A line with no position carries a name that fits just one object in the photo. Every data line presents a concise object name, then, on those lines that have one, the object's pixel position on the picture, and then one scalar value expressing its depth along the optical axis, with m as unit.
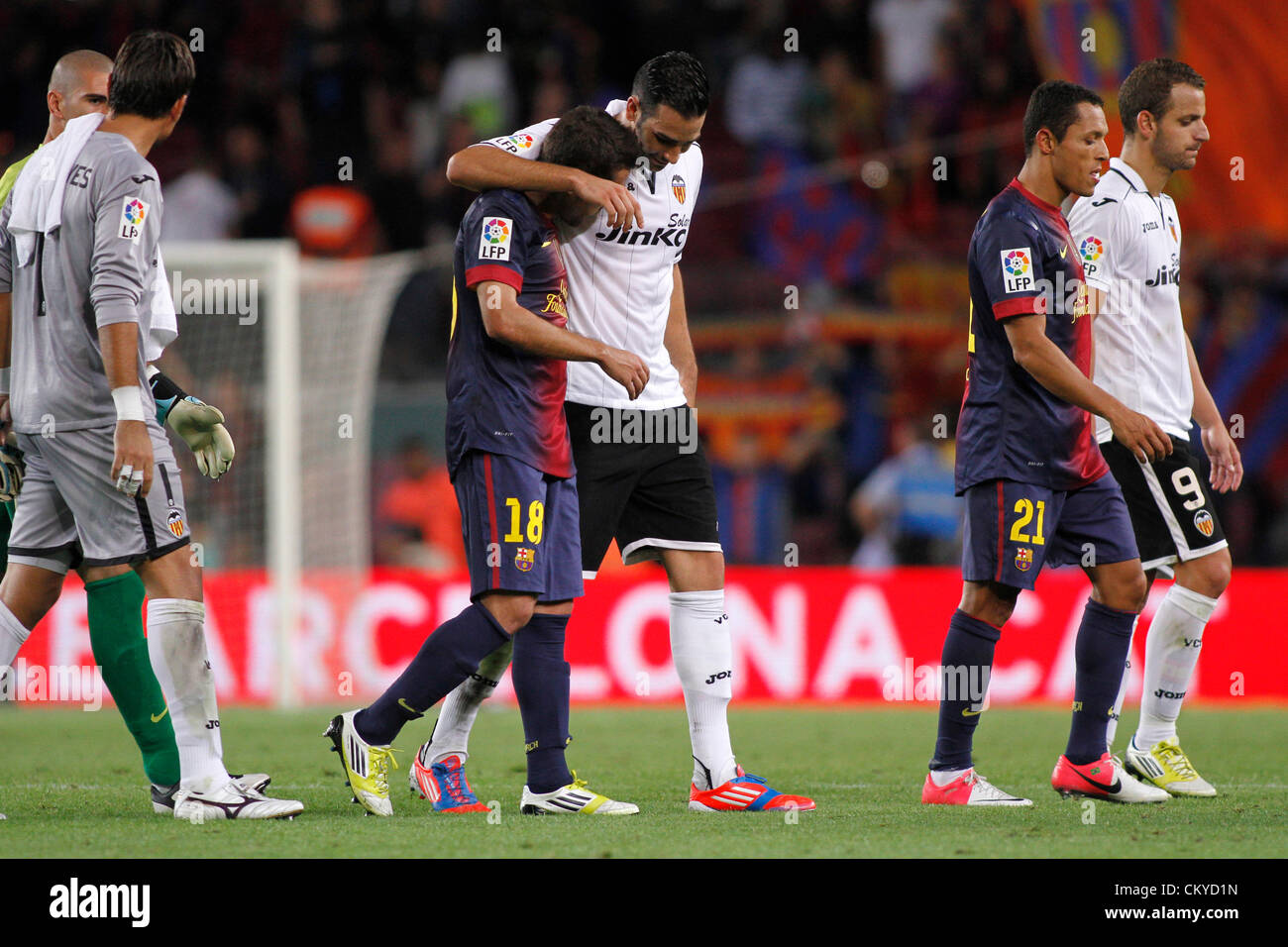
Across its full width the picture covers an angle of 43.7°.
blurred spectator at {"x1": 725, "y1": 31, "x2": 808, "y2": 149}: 14.30
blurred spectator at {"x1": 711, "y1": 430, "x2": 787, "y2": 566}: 12.48
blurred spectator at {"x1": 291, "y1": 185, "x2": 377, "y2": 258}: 13.86
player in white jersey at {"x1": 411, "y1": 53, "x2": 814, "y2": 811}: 5.00
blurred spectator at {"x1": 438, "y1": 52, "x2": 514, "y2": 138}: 14.24
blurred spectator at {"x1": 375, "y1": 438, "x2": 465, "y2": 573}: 11.56
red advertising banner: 9.79
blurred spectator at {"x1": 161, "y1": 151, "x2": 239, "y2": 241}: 13.77
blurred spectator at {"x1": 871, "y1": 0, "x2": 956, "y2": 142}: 14.19
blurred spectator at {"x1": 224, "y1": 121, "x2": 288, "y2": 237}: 13.63
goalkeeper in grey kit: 4.53
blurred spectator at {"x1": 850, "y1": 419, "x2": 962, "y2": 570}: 11.71
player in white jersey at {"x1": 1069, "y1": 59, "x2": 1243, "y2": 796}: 5.50
